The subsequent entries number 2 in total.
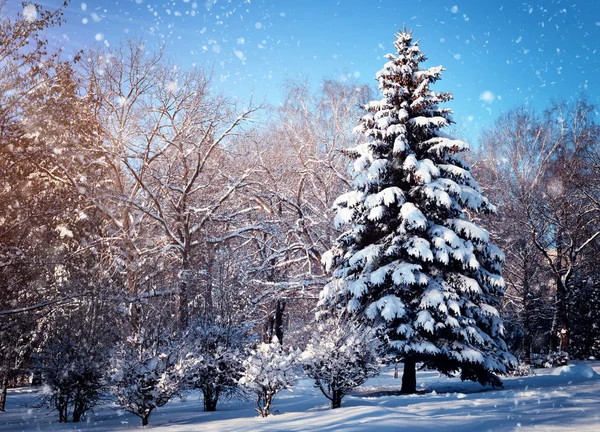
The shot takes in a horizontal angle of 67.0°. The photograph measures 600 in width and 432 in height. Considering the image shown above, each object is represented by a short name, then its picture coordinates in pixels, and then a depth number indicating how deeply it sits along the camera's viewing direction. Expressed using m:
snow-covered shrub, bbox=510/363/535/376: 18.25
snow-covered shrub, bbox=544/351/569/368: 21.30
